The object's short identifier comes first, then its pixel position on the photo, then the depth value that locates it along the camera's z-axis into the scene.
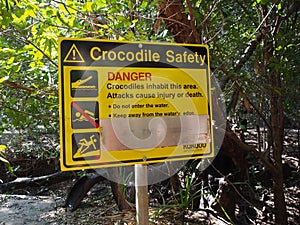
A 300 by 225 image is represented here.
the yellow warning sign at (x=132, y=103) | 1.34
